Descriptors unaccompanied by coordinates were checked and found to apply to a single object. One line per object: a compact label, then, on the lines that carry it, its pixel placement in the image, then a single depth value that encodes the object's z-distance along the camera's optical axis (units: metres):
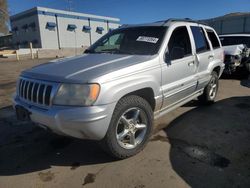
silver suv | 2.11
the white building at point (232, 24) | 27.47
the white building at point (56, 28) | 32.35
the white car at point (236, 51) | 6.86
